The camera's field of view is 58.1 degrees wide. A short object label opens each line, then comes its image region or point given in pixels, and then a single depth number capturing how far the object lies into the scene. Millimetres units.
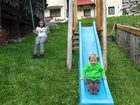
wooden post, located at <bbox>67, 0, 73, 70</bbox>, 4316
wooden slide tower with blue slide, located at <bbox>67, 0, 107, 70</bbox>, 4300
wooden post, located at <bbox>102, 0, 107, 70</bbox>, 4274
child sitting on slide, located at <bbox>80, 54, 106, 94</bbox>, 3375
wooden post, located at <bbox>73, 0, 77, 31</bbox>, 5411
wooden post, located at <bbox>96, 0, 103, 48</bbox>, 5177
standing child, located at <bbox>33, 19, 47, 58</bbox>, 4813
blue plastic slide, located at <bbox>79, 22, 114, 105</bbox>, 3143
